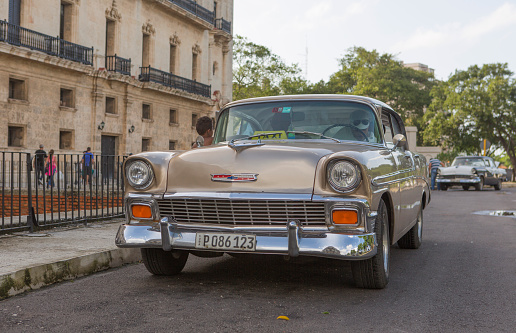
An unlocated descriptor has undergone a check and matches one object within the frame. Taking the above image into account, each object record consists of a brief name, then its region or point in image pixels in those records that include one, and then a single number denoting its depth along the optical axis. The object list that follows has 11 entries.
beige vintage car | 4.66
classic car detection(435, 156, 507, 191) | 28.05
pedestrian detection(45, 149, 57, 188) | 8.52
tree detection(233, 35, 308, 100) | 55.75
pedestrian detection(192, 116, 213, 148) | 8.36
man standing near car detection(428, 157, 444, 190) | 30.33
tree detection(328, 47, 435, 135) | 63.78
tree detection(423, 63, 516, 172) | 46.91
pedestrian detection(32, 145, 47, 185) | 8.10
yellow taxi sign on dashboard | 5.83
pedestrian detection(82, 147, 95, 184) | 8.95
